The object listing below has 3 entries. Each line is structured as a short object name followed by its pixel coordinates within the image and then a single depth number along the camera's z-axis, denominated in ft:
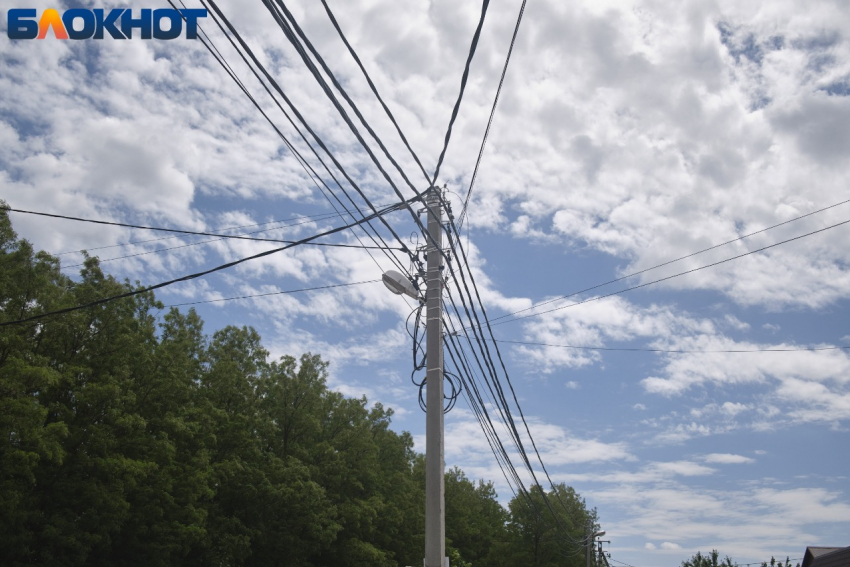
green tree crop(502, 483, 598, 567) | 148.66
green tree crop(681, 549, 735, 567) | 163.94
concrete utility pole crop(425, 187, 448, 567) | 31.65
